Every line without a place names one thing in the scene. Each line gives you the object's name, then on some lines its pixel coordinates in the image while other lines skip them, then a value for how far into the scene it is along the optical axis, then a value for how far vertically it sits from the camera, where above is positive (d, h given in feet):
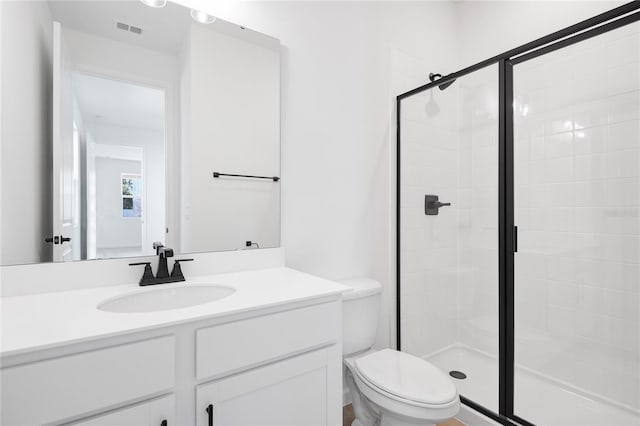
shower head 6.26 +2.46
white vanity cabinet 2.33 -1.34
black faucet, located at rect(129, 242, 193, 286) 3.98 -0.72
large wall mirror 3.58 +1.04
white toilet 3.97 -2.18
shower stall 5.16 -0.27
